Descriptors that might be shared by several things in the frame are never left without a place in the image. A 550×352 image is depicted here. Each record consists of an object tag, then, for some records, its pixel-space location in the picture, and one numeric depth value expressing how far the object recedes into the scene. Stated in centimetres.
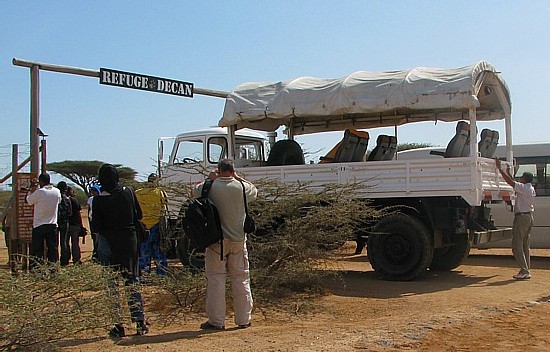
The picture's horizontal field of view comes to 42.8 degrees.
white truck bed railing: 1045
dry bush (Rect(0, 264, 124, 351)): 555
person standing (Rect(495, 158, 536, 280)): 1139
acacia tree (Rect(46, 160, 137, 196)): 5006
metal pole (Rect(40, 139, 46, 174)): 1371
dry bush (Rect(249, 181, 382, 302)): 912
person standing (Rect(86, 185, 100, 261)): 1087
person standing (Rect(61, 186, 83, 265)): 1384
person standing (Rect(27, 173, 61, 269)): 1060
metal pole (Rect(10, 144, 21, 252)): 1264
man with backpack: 730
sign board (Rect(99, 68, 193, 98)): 1500
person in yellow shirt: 960
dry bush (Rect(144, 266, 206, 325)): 821
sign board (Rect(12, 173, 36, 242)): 1267
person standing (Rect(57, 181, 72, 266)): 1313
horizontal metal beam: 1384
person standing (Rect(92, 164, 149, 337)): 696
